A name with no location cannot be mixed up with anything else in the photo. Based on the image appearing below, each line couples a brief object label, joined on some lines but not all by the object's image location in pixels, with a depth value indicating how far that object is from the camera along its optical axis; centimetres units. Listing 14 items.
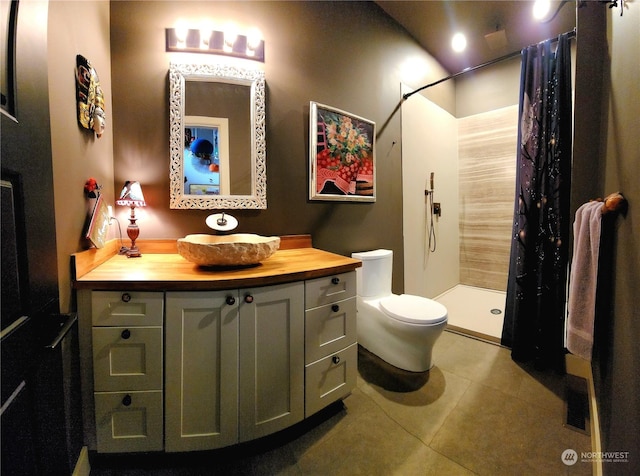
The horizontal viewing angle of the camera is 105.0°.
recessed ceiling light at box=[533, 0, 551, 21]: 169
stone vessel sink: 108
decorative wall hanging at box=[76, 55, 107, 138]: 108
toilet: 156
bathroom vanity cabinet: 97
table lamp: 129
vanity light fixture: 146
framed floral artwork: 179
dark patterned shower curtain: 167
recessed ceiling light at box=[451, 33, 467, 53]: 211
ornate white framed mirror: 147
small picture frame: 110
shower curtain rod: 166
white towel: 94
